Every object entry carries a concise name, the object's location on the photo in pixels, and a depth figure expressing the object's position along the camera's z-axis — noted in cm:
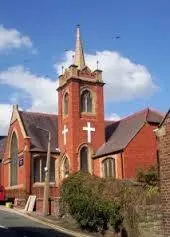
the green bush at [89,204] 1572
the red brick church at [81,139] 2917
